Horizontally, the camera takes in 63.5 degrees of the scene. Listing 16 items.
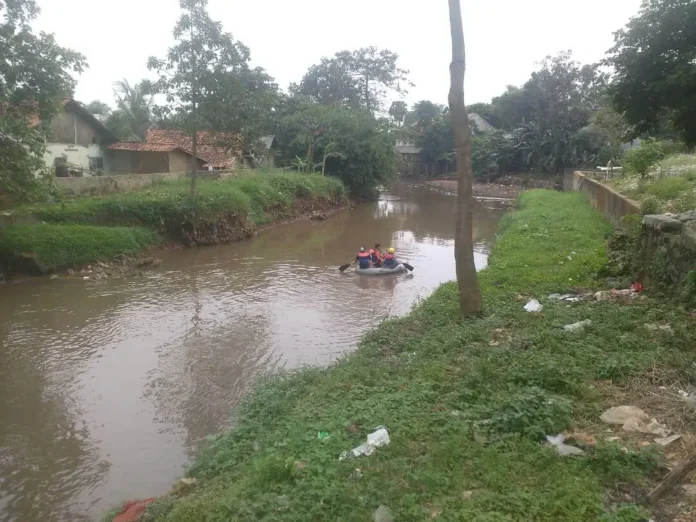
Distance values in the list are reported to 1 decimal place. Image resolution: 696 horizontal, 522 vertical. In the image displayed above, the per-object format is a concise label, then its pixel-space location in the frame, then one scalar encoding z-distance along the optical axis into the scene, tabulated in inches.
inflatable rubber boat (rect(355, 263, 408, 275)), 647.8
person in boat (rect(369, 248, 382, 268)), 672.2
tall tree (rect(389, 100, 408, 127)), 2691.9
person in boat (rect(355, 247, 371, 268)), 665.0
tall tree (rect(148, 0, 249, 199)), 771.4
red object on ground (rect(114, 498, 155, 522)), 197.2
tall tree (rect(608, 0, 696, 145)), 305.7
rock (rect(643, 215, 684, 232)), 346.9
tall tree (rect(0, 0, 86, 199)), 532.1
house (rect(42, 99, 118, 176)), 1000.9
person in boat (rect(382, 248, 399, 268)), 668.7
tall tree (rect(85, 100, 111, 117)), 1850.4
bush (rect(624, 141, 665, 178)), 754.2
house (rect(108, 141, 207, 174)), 1159.6
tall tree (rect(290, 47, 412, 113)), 2112.5
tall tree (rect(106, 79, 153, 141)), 1401.3
